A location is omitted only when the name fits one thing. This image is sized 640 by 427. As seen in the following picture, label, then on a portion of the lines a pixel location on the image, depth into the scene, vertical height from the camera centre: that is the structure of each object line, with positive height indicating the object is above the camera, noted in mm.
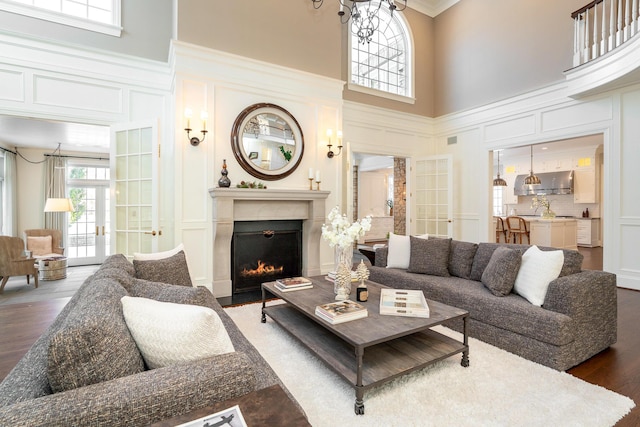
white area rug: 1674 -1121
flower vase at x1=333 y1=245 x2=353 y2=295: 2410 -448
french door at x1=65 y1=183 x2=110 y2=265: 7449 -370
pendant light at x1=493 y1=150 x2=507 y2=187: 8836 +832
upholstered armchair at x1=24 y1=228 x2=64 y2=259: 5941 -642
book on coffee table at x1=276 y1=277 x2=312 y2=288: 2791 -671
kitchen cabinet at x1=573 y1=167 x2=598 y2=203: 8852 +755
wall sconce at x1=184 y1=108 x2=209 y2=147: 3896 +1078
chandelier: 5591 +4009
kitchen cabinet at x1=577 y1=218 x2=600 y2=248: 8914 -616
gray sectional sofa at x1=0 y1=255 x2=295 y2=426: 828 -527
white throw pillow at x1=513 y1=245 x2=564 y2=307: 2381 -502
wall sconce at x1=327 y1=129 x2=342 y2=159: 4938 +1123
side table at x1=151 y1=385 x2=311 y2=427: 848 -587
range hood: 9305 +838
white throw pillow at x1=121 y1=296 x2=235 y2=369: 1100 -452
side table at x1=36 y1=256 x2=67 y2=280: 5531 -1052
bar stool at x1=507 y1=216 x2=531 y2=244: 7496 -415
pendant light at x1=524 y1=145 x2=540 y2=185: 8648 +874
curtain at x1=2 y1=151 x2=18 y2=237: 6418 +309
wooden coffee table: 1785 -944
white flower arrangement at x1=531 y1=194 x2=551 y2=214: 9750 +323
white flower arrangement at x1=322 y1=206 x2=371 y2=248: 2410 -168
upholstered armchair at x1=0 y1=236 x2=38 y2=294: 4711 -800
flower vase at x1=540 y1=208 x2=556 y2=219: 7961 -102
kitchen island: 7348 -520
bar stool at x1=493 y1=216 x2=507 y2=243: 7960 -453
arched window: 6406 +3241
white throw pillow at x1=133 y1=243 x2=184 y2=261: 2645 -407
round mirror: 4301 +1006
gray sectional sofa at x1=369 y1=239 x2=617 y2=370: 2158 -801
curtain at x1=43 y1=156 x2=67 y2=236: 6992 +571
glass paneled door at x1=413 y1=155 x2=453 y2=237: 6207 +303
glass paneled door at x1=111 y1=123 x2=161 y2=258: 3963 +260
